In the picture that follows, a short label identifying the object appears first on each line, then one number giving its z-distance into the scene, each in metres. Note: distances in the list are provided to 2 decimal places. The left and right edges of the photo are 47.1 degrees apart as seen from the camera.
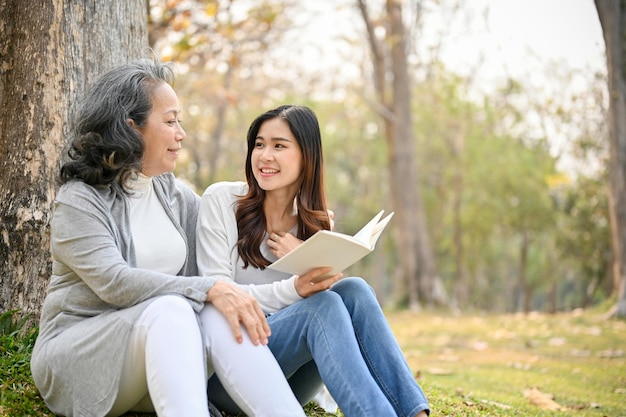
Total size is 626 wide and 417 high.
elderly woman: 2.54
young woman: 2.74
